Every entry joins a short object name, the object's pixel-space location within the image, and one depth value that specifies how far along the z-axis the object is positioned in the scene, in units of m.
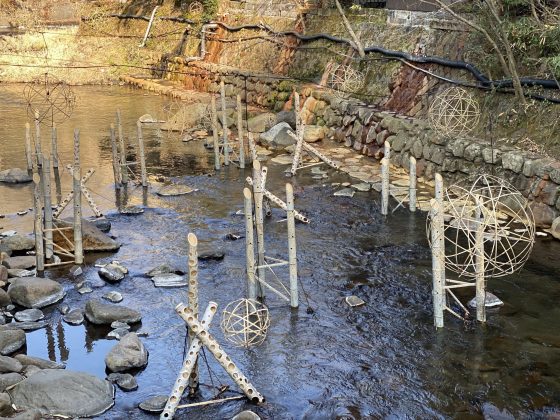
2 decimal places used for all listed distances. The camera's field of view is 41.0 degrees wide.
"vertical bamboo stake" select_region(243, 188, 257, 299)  10.61
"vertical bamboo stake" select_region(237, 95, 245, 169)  19.77
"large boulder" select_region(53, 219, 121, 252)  14.12
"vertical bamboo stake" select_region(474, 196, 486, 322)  10.41
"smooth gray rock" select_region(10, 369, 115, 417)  8.71
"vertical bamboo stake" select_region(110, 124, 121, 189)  17.85
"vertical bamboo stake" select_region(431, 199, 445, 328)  10.24
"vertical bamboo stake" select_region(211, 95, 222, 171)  20.05
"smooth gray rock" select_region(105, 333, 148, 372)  10.06
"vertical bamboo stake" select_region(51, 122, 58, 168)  17.56
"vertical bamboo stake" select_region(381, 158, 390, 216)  15.24
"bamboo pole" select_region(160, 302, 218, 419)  8.39
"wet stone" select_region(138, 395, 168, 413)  9.09
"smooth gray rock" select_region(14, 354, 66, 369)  9.93
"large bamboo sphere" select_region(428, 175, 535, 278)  12.42
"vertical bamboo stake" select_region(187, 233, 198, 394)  8.47
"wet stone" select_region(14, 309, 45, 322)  11.55
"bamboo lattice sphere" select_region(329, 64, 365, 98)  22.23
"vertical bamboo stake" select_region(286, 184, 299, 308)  11.00
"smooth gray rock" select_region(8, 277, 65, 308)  11.91
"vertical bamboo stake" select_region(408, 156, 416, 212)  15.31
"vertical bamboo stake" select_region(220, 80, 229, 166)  20.18
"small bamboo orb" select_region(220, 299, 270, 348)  10.27
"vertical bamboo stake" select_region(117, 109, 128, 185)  18.36
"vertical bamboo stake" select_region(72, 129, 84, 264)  13.05
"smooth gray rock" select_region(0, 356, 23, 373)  9.53
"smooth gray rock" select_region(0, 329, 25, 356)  10.48
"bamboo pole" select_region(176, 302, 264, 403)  8.23
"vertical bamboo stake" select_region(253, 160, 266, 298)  11.35
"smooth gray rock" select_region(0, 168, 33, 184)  19.03
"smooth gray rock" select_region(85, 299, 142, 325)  11.42
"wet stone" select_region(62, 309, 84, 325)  11.53
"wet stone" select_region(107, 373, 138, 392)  9.64
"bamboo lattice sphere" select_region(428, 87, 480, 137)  17.02
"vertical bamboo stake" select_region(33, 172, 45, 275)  12.71
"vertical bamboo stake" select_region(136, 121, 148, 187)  18.17
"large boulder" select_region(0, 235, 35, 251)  14.21
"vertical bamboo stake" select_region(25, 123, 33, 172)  19.05
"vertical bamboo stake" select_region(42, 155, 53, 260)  13.14
